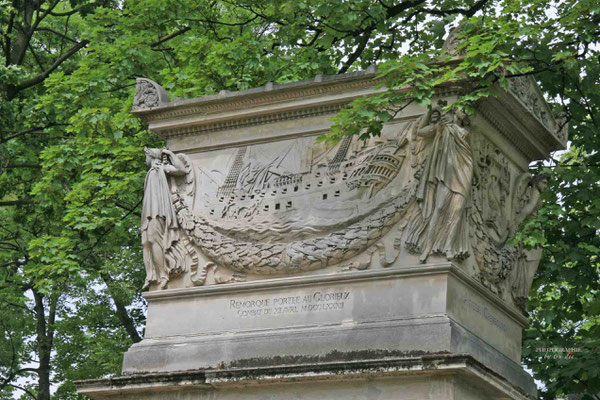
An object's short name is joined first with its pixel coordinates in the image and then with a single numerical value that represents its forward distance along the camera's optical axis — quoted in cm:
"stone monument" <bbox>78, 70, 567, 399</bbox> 1191
